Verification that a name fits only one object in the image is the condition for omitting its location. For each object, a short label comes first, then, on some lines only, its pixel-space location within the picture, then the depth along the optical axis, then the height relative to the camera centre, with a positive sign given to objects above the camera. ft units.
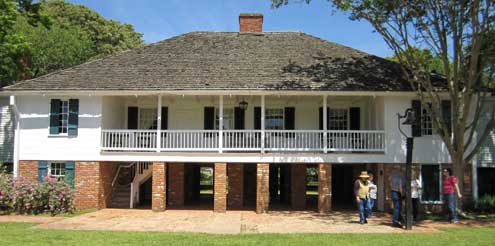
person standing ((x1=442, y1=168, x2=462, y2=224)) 53.31 -3.83
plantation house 63.87 +4.74
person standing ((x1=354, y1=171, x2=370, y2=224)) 51.16 -4.10
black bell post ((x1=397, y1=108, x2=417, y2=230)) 47.32 -0.92
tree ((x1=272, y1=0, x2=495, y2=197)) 53.31 +13.55
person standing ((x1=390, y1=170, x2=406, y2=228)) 49.65 -3.65
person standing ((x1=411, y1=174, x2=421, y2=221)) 52.26 -3.82
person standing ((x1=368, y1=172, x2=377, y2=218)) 53.42 -3.78
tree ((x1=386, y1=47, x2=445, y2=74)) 60.92 +13.87
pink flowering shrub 58.85 -5.18
